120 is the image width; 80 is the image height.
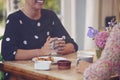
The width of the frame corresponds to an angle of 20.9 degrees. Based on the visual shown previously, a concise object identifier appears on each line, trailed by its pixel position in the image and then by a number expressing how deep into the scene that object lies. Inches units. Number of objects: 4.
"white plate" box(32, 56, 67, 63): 94.4
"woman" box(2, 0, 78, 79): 100.5
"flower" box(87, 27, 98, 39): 90.0
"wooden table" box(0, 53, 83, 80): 80.7
